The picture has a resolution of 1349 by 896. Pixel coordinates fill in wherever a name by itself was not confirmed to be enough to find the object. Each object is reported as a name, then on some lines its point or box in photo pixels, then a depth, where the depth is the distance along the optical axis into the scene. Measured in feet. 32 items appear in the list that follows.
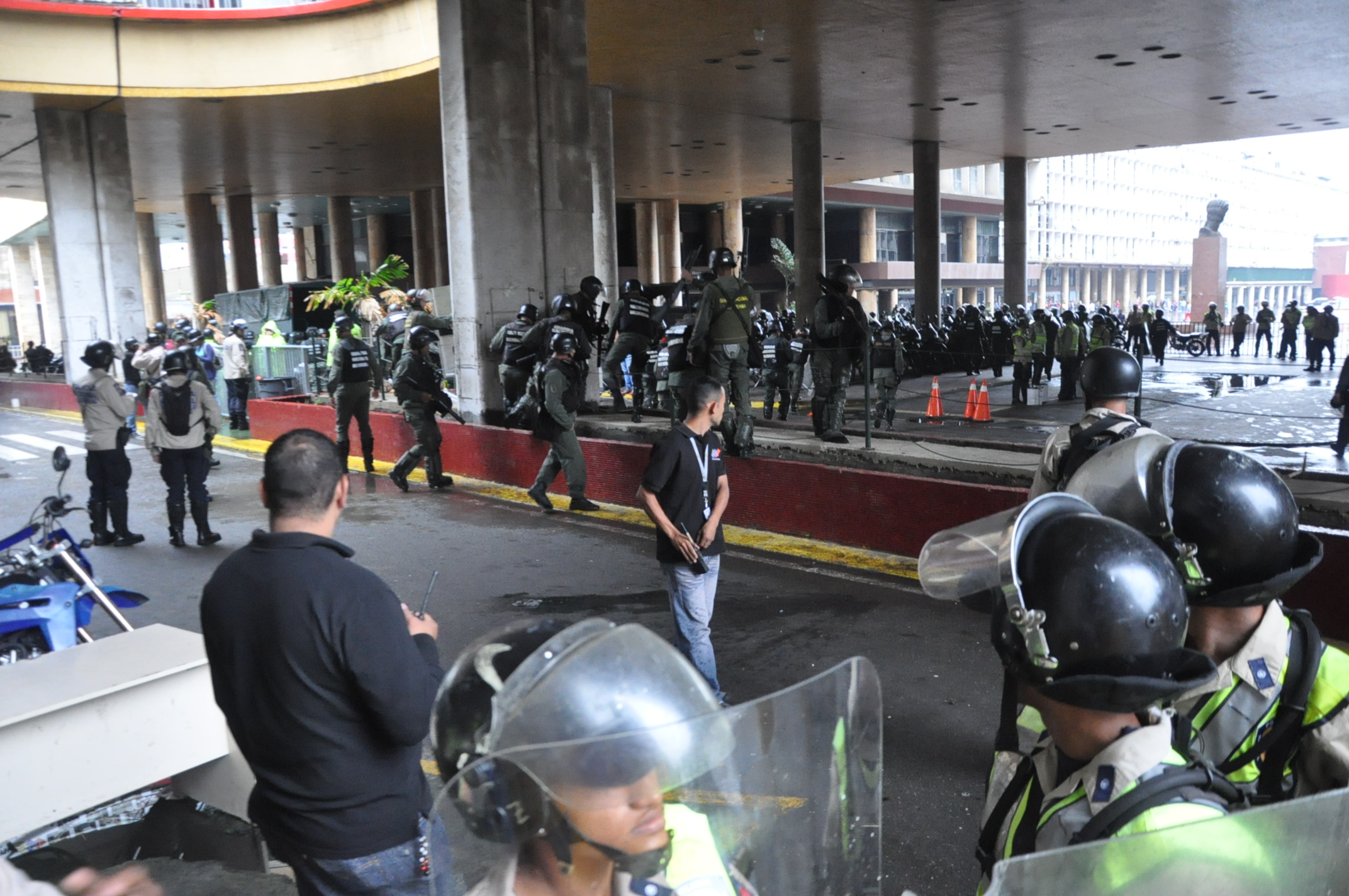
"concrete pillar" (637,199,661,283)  147.74
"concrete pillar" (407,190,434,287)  128.47
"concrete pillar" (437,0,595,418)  42.86
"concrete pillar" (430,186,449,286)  122.62
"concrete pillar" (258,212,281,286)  162.20
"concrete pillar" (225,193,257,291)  121.90
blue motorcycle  17.85
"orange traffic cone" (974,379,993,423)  52.85
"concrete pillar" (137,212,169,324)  147.43
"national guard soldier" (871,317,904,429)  45.14
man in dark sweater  8.06
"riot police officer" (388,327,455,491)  38.40
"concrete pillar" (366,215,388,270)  172.53
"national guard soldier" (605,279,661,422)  45.78
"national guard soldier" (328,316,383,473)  41.60
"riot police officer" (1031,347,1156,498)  14.11
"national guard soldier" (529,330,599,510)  33.53
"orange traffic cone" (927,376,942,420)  54.90
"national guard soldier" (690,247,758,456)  36.04
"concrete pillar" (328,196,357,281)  138.00
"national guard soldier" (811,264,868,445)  38.75
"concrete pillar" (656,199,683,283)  147.54
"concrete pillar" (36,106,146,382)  74.69
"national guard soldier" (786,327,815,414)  50.83
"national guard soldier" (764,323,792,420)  50.67
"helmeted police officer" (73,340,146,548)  31.32
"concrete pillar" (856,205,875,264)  181.78
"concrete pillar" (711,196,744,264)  152.05
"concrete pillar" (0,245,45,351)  202.08
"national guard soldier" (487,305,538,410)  42.01
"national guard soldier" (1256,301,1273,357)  96.63
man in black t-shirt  17.21
